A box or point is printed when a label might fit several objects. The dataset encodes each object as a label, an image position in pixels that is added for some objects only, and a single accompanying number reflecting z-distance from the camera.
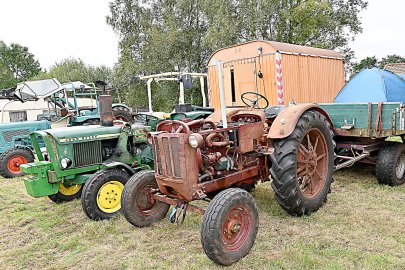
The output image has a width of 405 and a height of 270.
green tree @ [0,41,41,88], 40.06
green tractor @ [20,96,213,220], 3.93
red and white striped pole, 7.07
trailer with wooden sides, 4.36
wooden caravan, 7.24
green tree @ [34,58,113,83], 33.50
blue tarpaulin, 6.12
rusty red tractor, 2.75
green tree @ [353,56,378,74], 31.75
